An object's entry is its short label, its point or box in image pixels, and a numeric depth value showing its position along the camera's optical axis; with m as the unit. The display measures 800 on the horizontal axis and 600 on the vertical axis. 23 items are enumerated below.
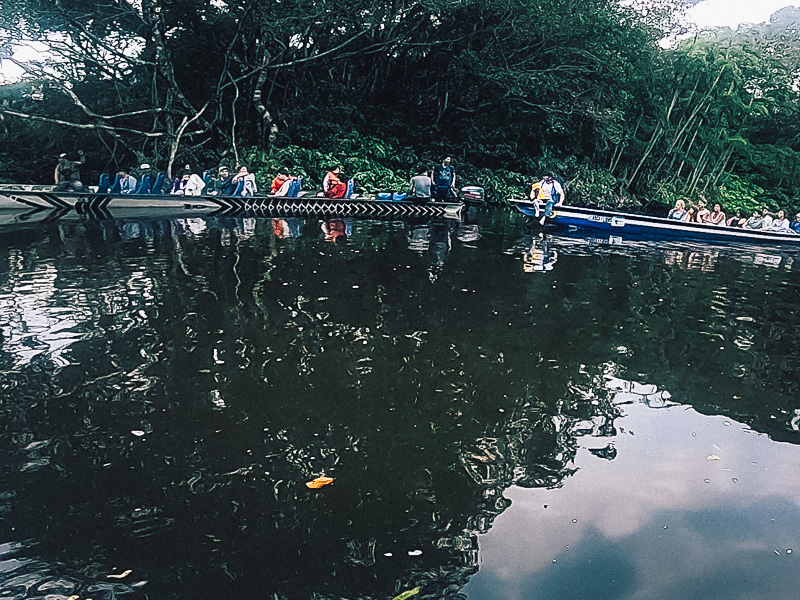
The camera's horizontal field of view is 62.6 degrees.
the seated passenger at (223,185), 22.33
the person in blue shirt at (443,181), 22.56
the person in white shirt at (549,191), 20.70
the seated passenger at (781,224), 21.06
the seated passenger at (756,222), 21.33
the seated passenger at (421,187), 22.06
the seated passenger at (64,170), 21.25
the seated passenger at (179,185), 22.02
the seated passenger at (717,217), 21.42
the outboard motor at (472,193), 29.28
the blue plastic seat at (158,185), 21.23
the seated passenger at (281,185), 21.83
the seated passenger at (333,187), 22.12
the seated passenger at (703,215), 22.14
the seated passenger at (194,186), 21.53
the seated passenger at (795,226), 21.78
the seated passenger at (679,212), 22.05
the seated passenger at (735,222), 21.27
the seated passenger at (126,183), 20.78
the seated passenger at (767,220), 21.20
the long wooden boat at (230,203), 17.59
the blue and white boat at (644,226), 19.58
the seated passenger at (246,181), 21.55
